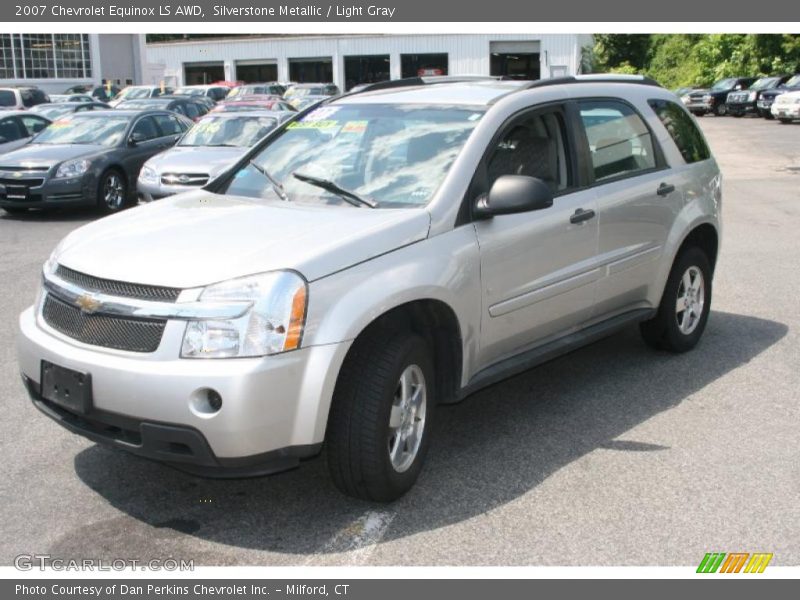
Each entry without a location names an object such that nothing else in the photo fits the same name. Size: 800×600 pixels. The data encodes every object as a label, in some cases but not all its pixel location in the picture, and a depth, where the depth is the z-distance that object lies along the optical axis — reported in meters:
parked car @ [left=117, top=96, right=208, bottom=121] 21.52
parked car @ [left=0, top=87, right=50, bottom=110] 25.88
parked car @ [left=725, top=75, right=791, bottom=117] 40.59
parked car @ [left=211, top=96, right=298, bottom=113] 19.59
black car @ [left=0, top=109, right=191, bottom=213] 13.62
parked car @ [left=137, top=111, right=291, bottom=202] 12.80
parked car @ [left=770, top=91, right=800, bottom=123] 34.62
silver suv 3.65
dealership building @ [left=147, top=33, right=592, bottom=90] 61.25
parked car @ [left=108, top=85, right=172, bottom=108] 34.12
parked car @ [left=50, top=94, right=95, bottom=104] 31.03
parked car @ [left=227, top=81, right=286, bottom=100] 37.70
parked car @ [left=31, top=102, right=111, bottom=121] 21.20
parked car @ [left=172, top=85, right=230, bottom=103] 37.66
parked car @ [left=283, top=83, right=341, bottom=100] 36.96
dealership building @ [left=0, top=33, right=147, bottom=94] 55.94
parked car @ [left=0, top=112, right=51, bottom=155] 16.67
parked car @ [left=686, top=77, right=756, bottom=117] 43.44
